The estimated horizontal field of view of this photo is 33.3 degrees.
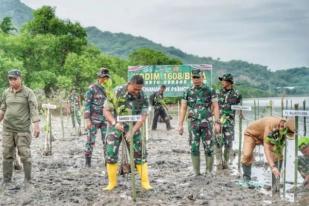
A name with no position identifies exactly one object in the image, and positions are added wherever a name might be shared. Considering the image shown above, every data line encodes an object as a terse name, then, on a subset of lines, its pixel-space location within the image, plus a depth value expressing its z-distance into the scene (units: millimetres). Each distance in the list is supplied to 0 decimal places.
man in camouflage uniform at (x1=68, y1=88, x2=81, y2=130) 21045
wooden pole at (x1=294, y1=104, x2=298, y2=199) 7895
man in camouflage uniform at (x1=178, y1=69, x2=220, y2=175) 9695
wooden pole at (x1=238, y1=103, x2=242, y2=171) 10900
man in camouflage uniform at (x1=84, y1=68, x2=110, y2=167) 10883
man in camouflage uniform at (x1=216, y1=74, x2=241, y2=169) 11195
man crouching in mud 8102
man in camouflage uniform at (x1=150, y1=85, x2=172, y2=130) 23062
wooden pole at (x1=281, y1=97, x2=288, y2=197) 8375
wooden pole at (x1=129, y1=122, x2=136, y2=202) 7684
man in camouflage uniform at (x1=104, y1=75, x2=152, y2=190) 8266
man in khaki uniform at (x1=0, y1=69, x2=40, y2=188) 9164
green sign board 22094
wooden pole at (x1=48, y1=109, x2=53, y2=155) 14402
